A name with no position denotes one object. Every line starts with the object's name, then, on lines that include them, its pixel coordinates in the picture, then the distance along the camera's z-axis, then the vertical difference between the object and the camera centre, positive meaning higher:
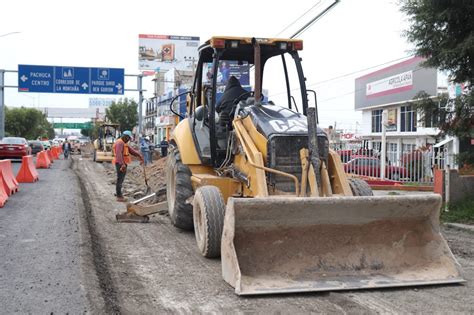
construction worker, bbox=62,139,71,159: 36.74 -0.79
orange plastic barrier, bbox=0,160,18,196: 12.02 -1.01
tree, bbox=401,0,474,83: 10.02 +2.18
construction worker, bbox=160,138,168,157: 32.06 -0.55
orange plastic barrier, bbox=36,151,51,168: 24.38 -1.10
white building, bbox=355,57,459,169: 33.38 +3.12
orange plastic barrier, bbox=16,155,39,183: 16.09 -1.13
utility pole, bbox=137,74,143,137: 33.48 +3.01
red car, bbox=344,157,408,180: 19.30 -1.06
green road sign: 137.38 +3.02
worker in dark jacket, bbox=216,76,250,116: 7.98 +0.66
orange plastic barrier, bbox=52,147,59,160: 36.71 -1.15
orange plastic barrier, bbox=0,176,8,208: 10.58 -1.26
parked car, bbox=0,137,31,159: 27.80 -0.65
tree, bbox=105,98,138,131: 72.06 +3.25
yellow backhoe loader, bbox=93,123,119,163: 32.75 -0.37
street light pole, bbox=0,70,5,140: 34.00 +2.55
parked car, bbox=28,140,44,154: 37.91 -0.69
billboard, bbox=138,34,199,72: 62.19 +10.43
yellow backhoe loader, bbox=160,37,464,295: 5.29 -0.74
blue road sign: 33.72 +3.77
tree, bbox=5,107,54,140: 64.69 +1.90
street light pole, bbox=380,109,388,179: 18.75 -0.57
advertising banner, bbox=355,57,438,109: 33.05 +4.02
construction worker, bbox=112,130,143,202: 12.89 -0.48
